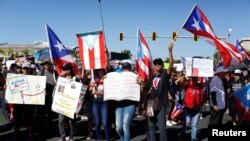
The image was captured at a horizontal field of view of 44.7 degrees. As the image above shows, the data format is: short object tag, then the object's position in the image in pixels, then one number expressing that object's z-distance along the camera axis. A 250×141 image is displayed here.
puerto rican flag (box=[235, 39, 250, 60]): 7.55
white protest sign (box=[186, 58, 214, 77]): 7.50
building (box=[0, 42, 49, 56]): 69.73
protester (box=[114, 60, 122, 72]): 6.08
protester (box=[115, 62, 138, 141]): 5.70
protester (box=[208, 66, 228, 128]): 6.56
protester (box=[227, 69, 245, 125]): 6.68
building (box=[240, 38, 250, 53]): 51.13
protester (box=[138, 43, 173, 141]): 5.72
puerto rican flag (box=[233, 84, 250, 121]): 6.38
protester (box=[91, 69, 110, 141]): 6.31
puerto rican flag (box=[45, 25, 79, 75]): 6.97
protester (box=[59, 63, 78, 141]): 6.43
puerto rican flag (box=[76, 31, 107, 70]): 6.33
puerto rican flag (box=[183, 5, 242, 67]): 6.31
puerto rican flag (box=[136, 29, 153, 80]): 6.02
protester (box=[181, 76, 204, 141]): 6.53
